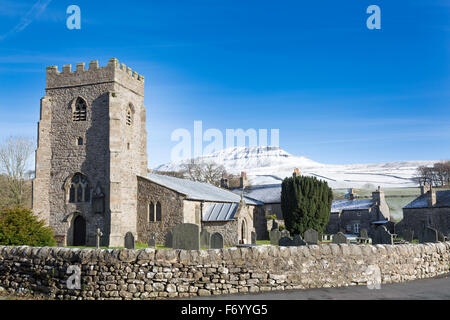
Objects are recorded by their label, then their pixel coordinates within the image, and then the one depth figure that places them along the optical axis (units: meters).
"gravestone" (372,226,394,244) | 15.23
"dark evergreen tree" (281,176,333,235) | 36.03
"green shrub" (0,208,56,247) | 14.53
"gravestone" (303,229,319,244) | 17.53
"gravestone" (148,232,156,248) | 24.33
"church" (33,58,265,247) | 29.09
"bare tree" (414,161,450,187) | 88.50
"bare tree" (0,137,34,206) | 40.56
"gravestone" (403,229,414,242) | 22.70
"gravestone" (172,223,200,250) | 12.55
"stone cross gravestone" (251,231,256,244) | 29.14
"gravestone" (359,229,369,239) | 29.71
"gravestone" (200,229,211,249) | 23.36
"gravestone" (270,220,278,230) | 40.38
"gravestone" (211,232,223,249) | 15.86
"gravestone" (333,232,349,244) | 16.35
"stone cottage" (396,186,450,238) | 40.94
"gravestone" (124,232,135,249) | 18.46
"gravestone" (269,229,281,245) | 23.91
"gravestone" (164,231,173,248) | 19.01
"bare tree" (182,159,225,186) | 64.06
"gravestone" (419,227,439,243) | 15.42
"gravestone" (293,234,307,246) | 13.13
